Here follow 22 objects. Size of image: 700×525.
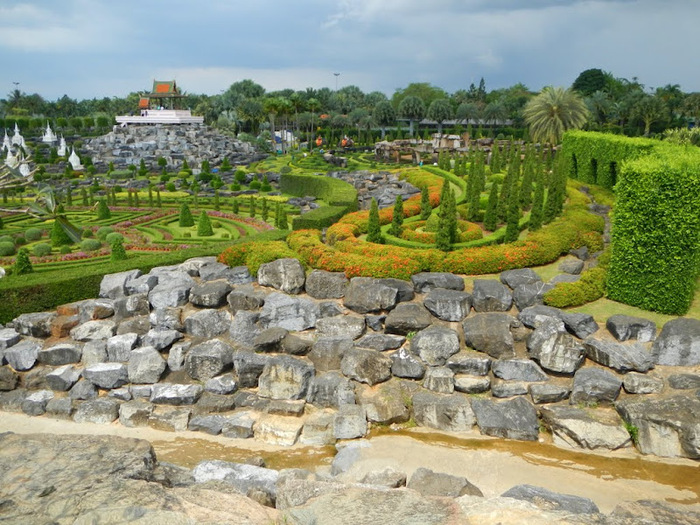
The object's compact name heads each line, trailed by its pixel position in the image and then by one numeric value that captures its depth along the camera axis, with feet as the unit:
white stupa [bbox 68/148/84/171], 227.61
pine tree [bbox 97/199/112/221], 129.42
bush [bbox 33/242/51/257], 98.12
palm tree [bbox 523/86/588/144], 184.34
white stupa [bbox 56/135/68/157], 263.90
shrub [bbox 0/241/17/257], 98.43
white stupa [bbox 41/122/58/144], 288.61
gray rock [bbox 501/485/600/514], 38.27
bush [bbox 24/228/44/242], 108.27
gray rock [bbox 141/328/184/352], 69.05
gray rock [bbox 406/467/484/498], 42.75
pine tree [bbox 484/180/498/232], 90.17
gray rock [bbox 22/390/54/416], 62.75
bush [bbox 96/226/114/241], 109.23
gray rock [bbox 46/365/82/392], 65.87
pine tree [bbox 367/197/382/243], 85.40
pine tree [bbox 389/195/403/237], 89.15
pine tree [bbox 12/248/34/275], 81.30
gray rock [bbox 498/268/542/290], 70.18
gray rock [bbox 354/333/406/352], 65.57
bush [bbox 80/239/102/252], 100.42
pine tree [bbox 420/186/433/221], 100.89
